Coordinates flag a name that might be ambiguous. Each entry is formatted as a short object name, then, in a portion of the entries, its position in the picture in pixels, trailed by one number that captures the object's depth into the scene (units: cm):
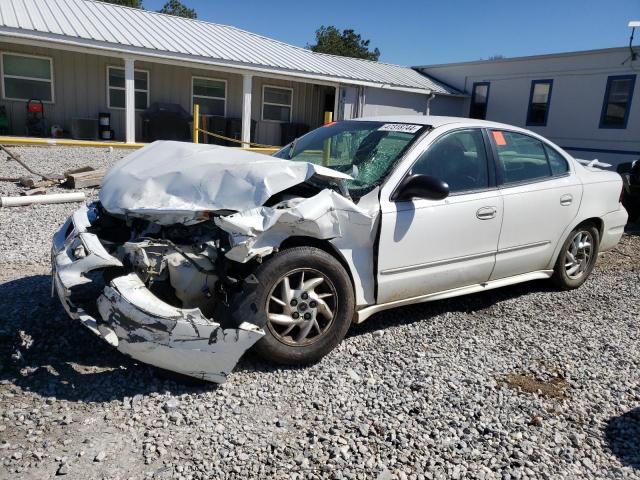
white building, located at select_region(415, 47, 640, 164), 1701
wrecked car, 309
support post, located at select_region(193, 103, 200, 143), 1428
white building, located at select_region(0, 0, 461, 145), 1493
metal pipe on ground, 727
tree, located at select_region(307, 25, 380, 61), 5812
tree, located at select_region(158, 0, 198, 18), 5294
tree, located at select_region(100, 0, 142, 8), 4307
